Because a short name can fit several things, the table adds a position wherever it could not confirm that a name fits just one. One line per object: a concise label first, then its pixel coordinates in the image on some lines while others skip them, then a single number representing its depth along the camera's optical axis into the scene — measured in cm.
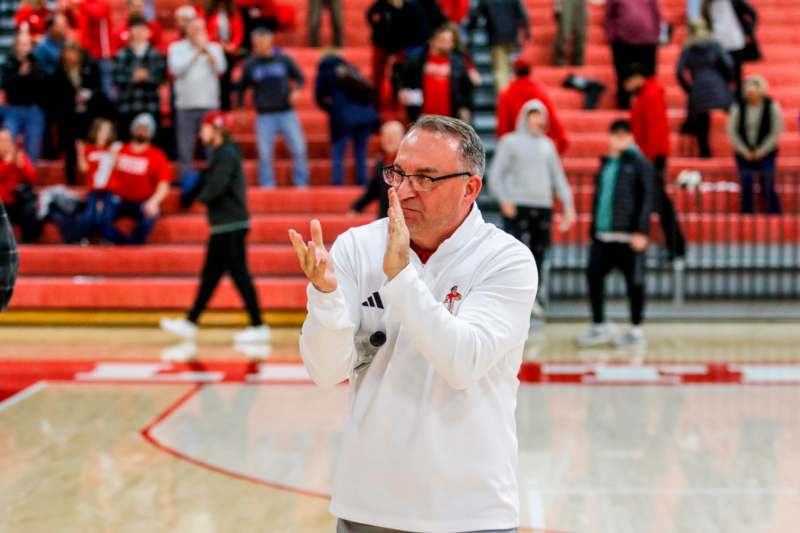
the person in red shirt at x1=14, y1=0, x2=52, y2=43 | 1327
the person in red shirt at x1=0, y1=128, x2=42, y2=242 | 1141
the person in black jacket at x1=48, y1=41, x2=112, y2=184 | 1238
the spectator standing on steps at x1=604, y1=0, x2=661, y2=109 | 1314
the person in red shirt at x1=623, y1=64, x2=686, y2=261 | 1158
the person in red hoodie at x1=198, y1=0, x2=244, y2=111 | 1325
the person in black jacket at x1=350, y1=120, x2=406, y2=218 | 864
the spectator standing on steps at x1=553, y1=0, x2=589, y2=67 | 1402
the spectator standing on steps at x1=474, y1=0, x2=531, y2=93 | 1297
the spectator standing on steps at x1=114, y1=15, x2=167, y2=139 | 1221
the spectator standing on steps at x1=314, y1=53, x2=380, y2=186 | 1207
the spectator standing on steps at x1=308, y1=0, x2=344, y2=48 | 1431
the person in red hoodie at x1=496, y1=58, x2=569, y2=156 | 1106
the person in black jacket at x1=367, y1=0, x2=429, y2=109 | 1241
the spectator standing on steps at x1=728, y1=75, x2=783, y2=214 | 1173
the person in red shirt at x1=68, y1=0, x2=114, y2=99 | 1327
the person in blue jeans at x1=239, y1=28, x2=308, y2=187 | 1190
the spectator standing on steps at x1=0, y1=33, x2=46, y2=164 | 1229
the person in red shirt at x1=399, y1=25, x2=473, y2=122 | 1150
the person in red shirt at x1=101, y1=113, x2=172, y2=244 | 1130
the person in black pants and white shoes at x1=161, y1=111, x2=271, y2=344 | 927
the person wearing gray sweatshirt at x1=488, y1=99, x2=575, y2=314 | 977
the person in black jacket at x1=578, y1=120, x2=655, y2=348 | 904
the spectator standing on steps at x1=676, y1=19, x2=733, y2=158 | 1279
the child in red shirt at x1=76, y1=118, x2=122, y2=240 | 1141
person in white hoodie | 247
